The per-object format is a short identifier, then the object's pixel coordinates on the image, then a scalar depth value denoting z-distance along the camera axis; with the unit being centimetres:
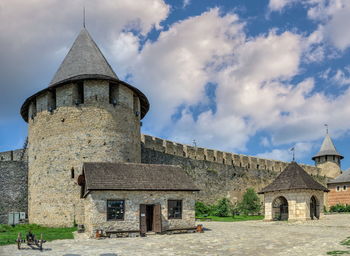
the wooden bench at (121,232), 1823
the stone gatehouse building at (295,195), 2564
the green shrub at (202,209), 3251
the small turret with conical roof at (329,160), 5454
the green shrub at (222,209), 3291
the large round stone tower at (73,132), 2427
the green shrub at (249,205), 3619
